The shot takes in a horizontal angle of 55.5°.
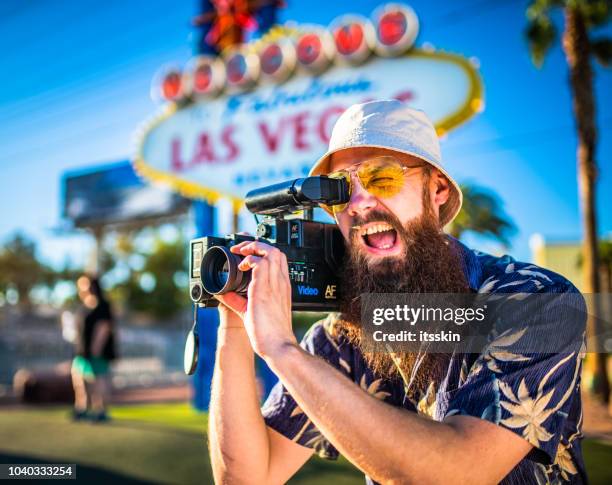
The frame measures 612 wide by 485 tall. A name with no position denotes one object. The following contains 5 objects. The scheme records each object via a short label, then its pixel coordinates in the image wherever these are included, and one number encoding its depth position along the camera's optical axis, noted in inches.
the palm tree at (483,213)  507.1
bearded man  48.3
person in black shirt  268.5
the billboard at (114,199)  767.7
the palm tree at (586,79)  414.9
